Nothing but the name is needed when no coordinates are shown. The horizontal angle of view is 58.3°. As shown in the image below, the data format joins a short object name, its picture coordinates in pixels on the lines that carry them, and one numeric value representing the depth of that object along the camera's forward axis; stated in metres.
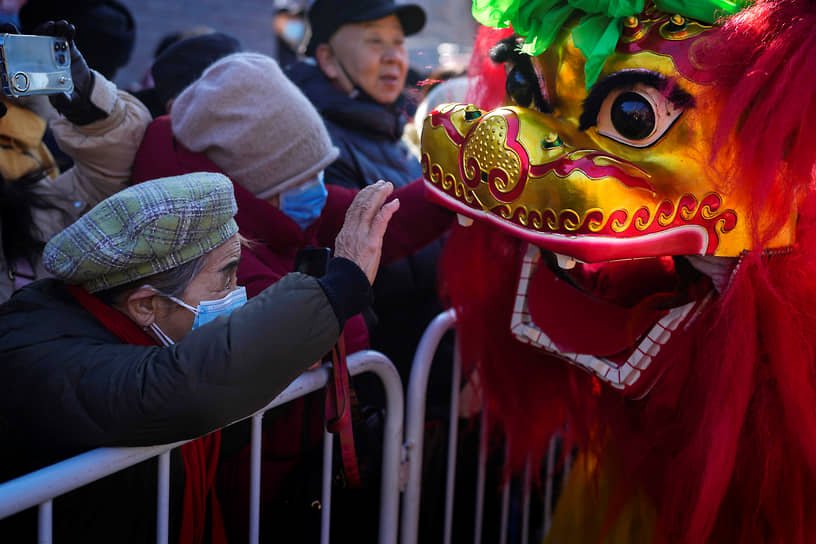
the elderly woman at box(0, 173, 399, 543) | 1.01
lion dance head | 1.14
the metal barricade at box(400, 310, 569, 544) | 1.68
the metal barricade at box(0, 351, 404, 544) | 0.92
